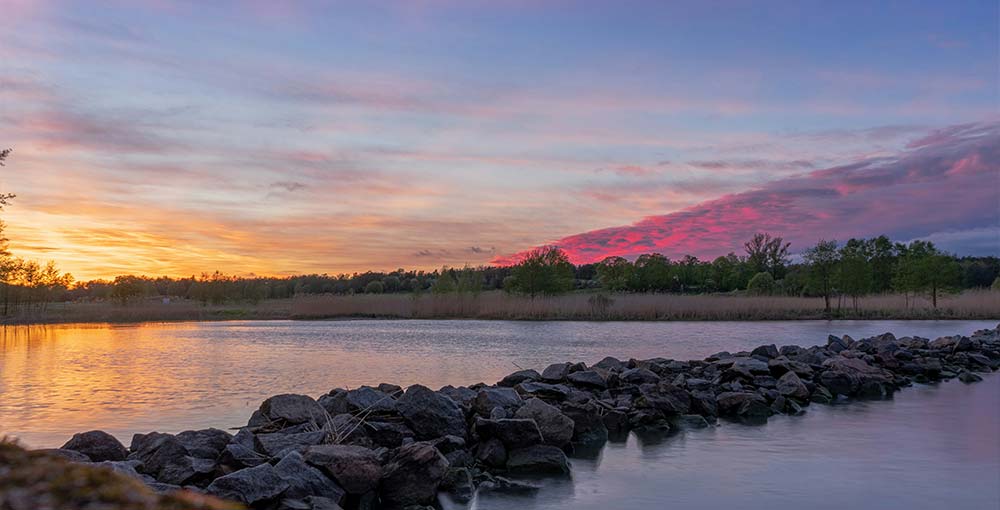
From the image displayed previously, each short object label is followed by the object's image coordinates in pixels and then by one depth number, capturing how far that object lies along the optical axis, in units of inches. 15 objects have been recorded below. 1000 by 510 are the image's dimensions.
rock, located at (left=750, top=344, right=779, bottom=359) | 557.0
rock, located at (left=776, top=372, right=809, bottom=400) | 448.1
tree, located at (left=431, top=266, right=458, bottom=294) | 2097.1
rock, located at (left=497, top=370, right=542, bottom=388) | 438.9
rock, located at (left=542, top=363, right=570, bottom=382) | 440.5
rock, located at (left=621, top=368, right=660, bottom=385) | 452.8
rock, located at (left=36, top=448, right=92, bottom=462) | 240.5
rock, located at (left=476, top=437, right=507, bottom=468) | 298.8
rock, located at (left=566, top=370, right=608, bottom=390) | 431.2
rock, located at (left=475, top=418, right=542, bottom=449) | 302.8
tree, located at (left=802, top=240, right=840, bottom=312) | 1562.5
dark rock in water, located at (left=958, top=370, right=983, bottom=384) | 556.1
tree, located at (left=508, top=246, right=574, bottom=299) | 1828.2
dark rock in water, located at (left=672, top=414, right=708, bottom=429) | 384.8
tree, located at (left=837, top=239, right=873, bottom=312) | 1547.7
